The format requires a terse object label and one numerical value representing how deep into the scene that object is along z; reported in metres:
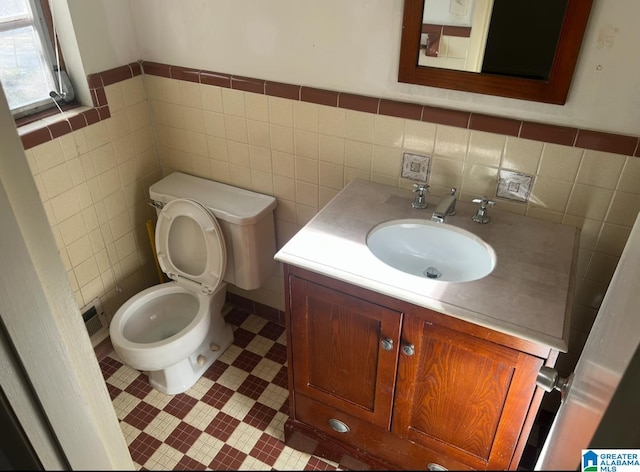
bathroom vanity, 1.27
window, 1.68
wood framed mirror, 1.32
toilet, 1.95
